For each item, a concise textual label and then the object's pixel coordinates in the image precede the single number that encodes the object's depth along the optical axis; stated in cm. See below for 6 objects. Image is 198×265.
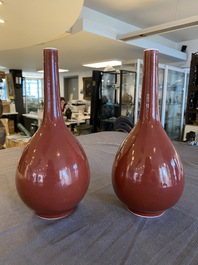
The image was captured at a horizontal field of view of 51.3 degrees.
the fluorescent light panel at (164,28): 212
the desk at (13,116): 630
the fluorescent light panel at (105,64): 495
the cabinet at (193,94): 339
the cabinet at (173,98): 427
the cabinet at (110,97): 406
